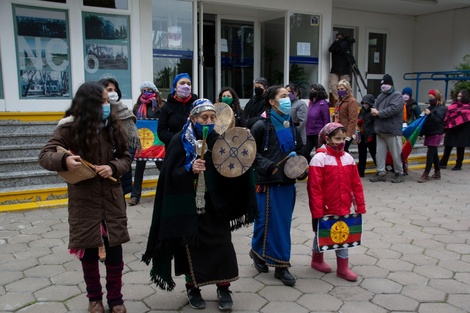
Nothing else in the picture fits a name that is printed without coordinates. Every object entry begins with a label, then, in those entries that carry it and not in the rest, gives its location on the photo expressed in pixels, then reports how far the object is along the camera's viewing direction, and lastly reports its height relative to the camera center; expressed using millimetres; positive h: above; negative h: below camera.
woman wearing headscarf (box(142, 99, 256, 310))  3104 -947
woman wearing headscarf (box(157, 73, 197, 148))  5048 -264
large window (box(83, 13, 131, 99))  8578 +877
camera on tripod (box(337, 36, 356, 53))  11141 +1239
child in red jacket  3803 -810
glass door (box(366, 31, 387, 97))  13703 +1031
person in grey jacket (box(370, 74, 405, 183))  7980 -675
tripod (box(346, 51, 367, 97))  11470 +638
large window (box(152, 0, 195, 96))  9555 +1172
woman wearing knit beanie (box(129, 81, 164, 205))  6336 -272
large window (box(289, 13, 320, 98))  11219 +1103
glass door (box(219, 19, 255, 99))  11312 +967
